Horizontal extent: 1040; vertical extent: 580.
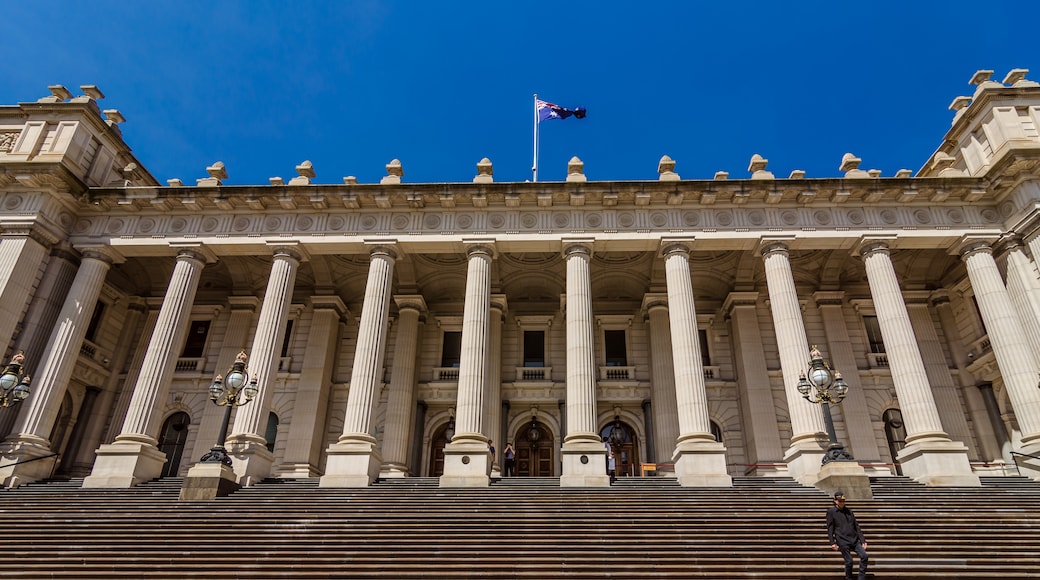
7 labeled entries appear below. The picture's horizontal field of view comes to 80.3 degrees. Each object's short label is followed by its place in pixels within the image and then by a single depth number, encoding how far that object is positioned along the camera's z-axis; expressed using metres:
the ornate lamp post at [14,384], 15.18
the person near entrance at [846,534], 8.48
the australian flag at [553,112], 24.02
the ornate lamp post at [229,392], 14.84
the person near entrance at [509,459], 20.47
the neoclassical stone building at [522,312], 17.95
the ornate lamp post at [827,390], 14.15
